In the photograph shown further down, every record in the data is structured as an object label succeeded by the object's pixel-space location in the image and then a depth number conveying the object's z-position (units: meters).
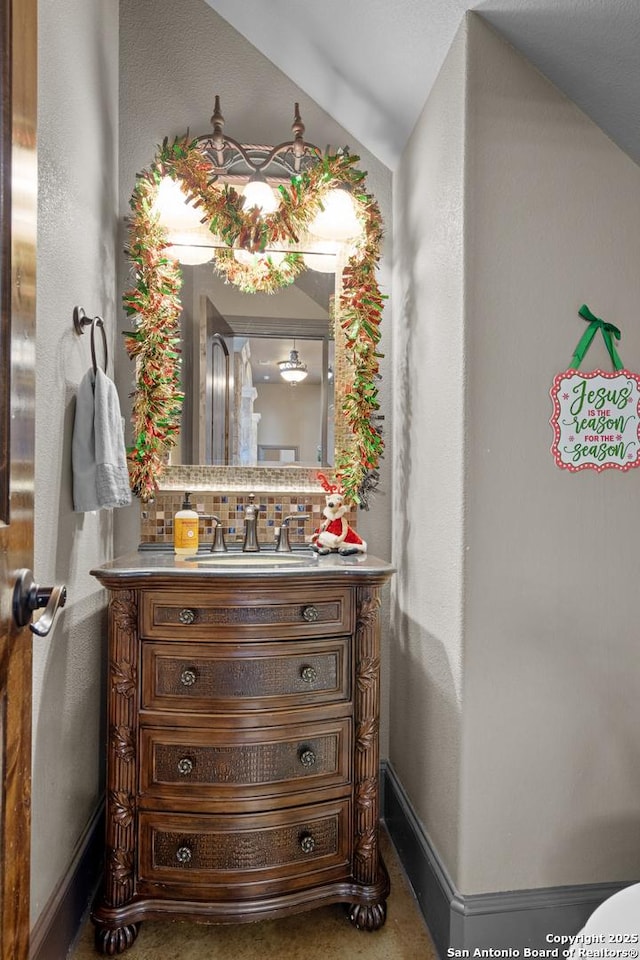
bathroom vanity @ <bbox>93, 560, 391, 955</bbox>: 1.56
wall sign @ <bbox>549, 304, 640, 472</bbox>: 1.54
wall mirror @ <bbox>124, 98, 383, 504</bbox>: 2.06
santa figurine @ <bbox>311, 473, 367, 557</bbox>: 1.99
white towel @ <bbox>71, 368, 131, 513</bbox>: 1.60
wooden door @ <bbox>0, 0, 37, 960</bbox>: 0.82
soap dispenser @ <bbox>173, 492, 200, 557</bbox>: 1.99
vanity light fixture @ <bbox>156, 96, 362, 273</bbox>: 2.09
